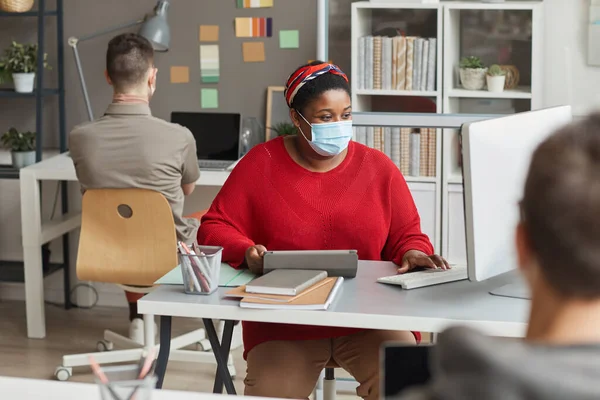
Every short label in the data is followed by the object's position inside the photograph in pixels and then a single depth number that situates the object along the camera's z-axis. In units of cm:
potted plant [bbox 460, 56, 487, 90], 383
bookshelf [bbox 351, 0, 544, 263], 376
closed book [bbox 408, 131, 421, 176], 388
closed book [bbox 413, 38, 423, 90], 386
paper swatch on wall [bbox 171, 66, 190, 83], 439
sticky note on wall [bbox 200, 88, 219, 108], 437
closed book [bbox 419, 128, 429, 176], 388
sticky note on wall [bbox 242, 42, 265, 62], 430
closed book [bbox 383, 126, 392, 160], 386
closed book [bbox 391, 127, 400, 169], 387
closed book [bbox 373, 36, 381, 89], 389
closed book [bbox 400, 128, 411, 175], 388
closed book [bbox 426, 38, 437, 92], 385
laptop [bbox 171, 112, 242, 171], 412
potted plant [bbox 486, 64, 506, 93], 382
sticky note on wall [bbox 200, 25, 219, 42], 433
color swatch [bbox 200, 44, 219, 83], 435
